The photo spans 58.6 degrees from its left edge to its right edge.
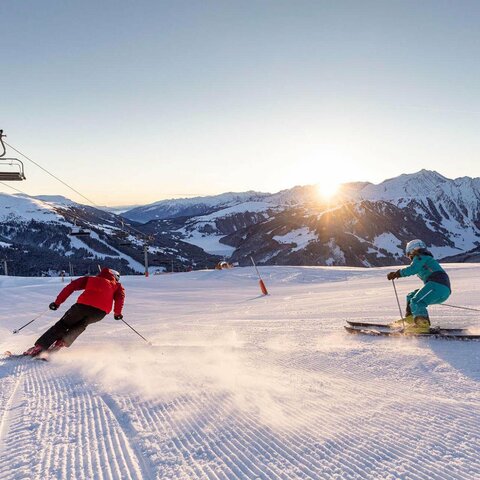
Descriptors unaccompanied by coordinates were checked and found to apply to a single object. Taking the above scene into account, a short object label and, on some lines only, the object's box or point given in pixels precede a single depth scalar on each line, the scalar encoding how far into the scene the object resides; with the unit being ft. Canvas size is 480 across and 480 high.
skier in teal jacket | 24.86
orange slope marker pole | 62.71
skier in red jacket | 23.66
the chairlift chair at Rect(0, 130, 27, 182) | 52.90
